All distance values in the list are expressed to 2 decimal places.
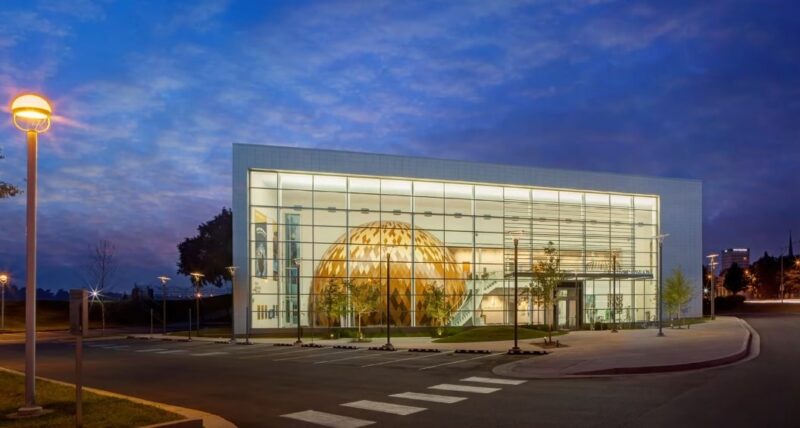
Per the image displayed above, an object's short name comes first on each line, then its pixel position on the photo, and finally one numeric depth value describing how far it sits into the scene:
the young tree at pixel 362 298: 46.88
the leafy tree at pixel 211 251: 88.06
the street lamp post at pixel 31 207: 11.56
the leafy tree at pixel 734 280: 137.75
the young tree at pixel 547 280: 35.34
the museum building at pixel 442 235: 50.41
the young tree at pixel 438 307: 49.16
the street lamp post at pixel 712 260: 56.86
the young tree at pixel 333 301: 46.66
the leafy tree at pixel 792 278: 115.28
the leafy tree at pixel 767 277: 136.62
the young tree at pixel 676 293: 53.94
